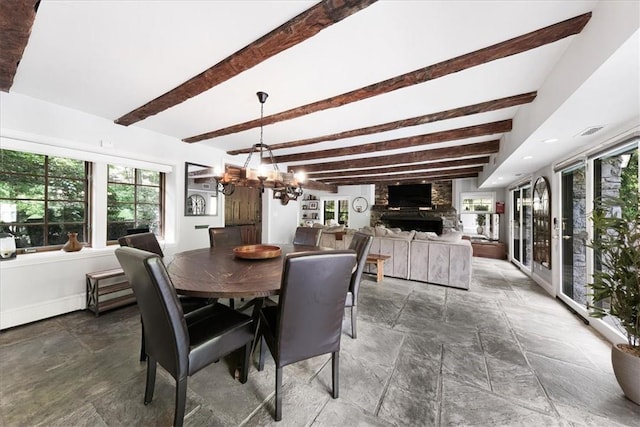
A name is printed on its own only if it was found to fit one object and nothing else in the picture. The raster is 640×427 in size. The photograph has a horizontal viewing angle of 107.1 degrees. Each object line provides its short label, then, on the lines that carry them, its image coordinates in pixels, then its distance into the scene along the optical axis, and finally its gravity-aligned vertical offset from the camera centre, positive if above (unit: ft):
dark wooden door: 16.12 +0.17
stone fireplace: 23.81 +0.05
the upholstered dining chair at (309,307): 4.12 -1.74
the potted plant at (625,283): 5.05 -1.55
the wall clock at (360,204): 27.09 +1.20
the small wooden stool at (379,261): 13.35 -2.67
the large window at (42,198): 8.18 +0.61
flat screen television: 24.90 +2.02
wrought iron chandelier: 7.56 +1.20
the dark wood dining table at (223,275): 4.55 -1.43
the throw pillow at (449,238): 13.03 -1.30
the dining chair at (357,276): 7.01 -1.89
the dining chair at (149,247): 6.31 -1.10
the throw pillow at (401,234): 14.26 -1.23
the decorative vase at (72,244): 9.19 -1.18
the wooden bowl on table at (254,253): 7.16 -1.20
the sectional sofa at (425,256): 12.39 -2.31
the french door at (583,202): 7.29 +0.51
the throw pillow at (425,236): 13.51 -1.23
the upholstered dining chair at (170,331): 3.84 -2.30
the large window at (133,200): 10.66 +0.70
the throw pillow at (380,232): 15.03 -1.12
